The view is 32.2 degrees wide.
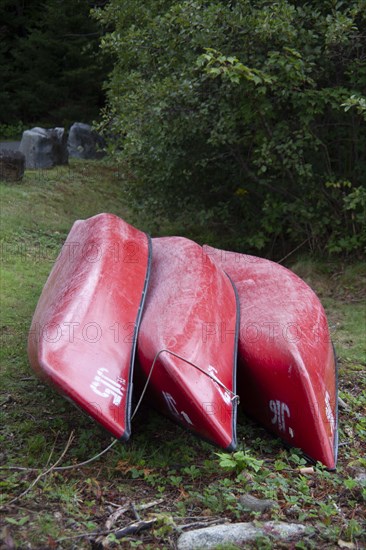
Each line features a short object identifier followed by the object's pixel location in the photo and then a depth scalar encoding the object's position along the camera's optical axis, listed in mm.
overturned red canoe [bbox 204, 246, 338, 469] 3436
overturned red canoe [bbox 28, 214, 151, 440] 3068
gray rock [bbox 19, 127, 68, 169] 11609
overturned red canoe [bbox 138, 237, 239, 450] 3119
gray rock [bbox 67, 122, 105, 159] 13570
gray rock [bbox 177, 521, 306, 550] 2449
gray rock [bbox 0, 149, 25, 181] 10031
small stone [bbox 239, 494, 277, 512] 2744
